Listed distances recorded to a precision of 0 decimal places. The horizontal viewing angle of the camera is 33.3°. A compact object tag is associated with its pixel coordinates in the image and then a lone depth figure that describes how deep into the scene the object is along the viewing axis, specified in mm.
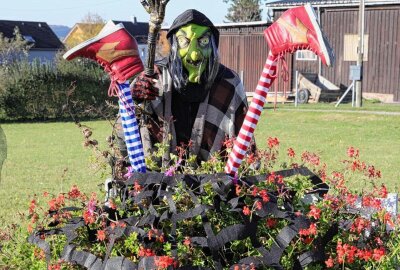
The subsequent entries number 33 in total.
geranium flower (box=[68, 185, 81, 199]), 2354
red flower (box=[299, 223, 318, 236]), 2014
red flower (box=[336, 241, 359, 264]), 2004
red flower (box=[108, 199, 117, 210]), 2177
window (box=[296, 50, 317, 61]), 28344
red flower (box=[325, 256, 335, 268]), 2010
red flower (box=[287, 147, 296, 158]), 2638
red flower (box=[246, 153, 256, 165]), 2379
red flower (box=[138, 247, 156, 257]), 1966
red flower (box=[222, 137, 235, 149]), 2564
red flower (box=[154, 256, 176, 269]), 1868
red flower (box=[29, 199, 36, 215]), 2389
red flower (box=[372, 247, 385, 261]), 2020
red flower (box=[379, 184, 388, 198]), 2453
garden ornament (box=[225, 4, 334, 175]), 2270
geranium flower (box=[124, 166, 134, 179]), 2377
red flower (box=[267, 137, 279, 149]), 2580
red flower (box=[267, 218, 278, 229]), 2109
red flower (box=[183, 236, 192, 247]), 1965
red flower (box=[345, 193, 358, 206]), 2266
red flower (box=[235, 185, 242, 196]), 2117
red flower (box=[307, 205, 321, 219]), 2102
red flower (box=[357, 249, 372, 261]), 2016
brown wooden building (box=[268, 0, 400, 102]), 26031
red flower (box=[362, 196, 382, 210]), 2281
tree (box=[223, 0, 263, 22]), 52969
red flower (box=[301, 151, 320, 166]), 2533
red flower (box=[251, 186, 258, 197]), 2117
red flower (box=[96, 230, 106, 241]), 2047
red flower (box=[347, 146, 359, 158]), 2578
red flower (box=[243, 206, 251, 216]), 2027
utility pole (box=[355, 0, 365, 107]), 21188
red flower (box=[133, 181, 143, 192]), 2193
